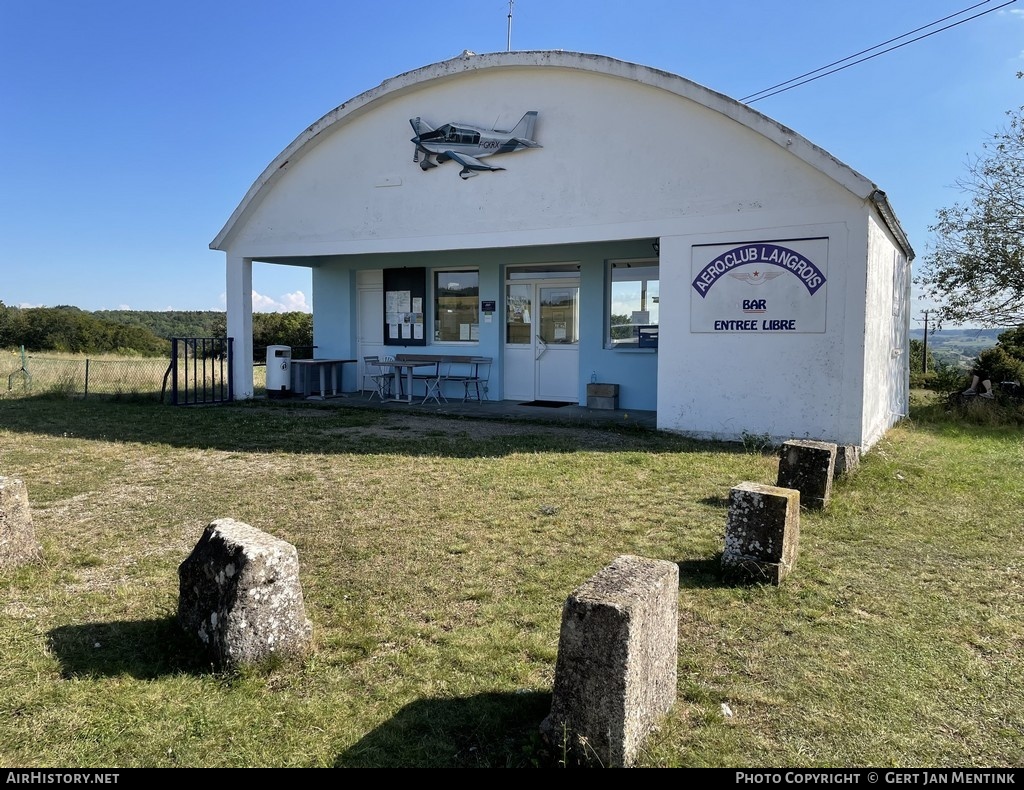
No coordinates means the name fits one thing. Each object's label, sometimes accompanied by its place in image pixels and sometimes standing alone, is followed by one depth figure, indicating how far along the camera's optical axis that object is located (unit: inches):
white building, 350.9
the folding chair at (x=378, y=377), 544.1
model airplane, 425.7
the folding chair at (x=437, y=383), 523.2
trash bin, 559.5
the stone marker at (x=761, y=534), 171.6
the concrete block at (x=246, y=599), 126.8
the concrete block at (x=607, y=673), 100.7
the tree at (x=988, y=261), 632.4
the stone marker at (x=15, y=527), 173.5
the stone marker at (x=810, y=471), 240.5
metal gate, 522.0
